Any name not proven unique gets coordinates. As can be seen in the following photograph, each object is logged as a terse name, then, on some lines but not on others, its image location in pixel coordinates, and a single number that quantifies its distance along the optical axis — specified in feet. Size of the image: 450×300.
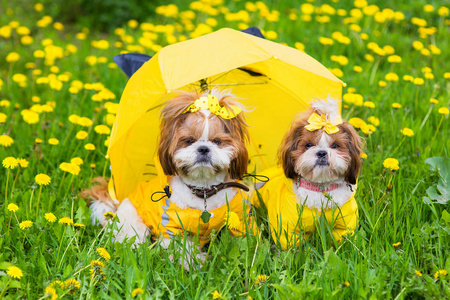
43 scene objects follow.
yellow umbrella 10.29
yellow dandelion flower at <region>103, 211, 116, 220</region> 11.05
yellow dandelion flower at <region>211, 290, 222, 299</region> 8.79
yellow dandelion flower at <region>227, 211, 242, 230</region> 10.17
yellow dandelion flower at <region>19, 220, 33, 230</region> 10.03
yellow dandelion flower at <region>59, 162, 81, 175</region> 11.79
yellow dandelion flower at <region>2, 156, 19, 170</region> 11.40
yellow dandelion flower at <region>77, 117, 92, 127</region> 13.42
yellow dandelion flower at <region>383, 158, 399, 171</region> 11.64
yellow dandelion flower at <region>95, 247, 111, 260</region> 9.55
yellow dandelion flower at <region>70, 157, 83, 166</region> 12.64
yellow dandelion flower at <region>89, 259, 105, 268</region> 9.26
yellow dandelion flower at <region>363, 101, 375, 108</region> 14.07
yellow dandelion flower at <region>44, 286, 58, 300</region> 8.37
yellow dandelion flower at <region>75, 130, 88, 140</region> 13.33
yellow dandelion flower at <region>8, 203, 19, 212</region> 10.32
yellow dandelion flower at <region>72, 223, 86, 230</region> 10.44
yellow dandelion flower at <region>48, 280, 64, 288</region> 8.96
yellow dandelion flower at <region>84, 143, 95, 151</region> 13.08
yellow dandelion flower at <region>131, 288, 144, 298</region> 8.27
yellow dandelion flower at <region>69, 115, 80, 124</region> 13.62
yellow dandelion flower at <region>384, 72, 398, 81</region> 15.53
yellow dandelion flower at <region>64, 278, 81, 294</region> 8.84
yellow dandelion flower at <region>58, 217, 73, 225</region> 9.90
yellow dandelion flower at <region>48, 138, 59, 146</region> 13.12
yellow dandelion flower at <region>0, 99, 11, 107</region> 14.76
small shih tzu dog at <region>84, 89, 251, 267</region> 10.42
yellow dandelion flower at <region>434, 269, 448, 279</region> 9.12
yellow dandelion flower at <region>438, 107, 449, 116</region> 13.68
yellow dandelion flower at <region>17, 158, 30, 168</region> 11.83
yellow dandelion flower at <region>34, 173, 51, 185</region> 11.23
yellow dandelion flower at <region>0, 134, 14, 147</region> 12.36
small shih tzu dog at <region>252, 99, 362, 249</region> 9.98
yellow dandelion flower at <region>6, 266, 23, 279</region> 8.53
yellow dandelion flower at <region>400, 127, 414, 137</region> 13.09
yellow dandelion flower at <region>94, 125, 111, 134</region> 13.51
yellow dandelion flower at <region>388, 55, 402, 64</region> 16.05
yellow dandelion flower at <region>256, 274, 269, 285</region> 9.29
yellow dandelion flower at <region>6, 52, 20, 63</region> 16.97
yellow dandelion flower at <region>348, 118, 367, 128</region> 12.91
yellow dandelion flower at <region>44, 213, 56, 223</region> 10.42
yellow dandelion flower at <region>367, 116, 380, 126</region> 14.01
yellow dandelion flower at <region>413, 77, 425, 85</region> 14.83
